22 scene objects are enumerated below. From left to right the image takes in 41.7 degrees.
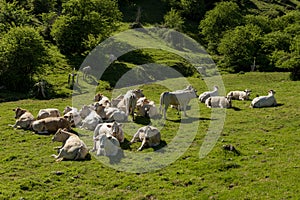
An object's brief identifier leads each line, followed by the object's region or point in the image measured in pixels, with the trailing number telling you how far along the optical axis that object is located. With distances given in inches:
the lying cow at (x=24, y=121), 927.0
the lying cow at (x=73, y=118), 932.6
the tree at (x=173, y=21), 2792.8
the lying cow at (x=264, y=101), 1171.9
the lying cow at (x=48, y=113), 932.0
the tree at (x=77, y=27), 1993.1
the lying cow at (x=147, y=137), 774.5
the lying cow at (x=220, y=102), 1170.0
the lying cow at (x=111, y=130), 782.5
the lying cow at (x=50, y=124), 874.1
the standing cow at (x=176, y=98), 1028.5
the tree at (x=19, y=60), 1535.4
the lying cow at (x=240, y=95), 1307.8
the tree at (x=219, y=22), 2610.7
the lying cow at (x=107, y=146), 725.9
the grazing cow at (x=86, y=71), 1682.8
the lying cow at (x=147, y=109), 1022.4
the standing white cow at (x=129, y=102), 988.6
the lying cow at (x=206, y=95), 1268.5
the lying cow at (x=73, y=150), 713.6
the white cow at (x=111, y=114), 962.1
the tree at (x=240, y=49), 2130.9
